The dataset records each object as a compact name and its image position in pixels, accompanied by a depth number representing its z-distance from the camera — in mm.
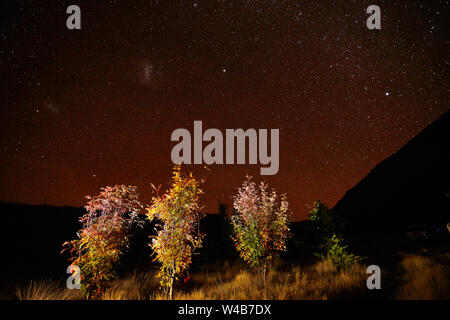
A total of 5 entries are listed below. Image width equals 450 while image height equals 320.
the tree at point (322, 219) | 12711
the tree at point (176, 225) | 7051
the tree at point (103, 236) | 6656
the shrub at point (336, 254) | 11152
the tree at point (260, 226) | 9617
